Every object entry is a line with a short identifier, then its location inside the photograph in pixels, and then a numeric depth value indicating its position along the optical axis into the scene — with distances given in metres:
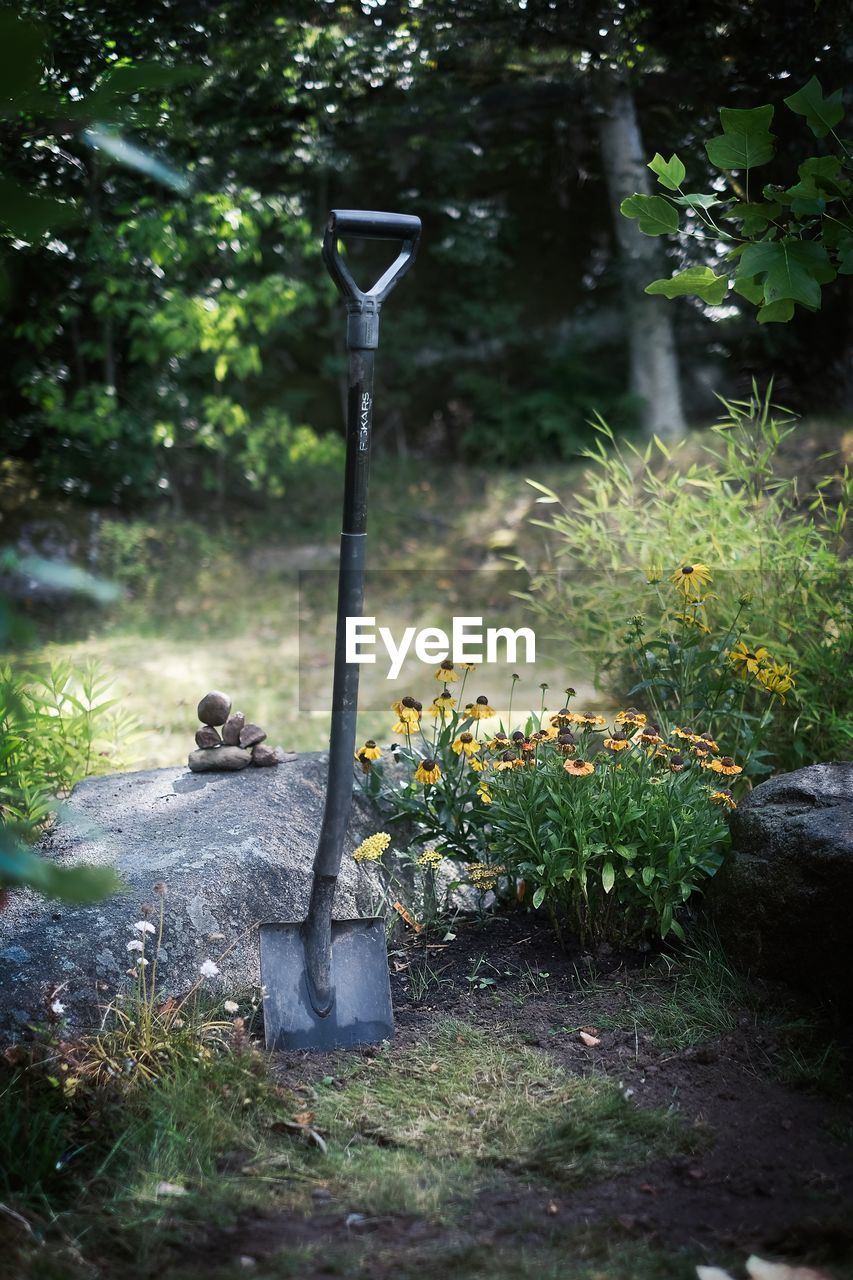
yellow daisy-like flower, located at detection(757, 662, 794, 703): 3.00
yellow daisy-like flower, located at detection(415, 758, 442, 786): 2.84
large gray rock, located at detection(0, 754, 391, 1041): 2.46
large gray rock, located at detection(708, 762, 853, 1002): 2.47
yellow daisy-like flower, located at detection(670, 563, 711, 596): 3.20
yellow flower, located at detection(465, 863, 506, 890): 2.85
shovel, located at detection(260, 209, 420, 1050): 2.36
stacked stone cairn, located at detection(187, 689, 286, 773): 3.39
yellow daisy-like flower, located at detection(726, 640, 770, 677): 3.04
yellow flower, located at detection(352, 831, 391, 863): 2.88
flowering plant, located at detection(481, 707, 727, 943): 2.69
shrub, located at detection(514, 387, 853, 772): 3.49
